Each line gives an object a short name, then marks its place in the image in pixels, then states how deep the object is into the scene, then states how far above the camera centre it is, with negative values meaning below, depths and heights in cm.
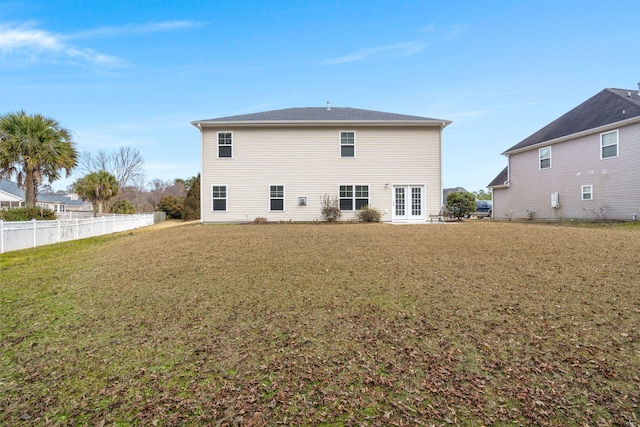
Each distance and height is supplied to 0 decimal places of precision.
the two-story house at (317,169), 1612 +237
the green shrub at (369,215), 1527 -8
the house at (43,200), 3353 +241
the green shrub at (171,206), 3142 +107
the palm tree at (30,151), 1508 +344
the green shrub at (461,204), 1820 +47
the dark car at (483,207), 3130 +47
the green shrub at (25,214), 1252 +20
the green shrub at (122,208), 2853 +87
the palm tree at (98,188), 2488 +248
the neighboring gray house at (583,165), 1448 +251
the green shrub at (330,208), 1570 +30
